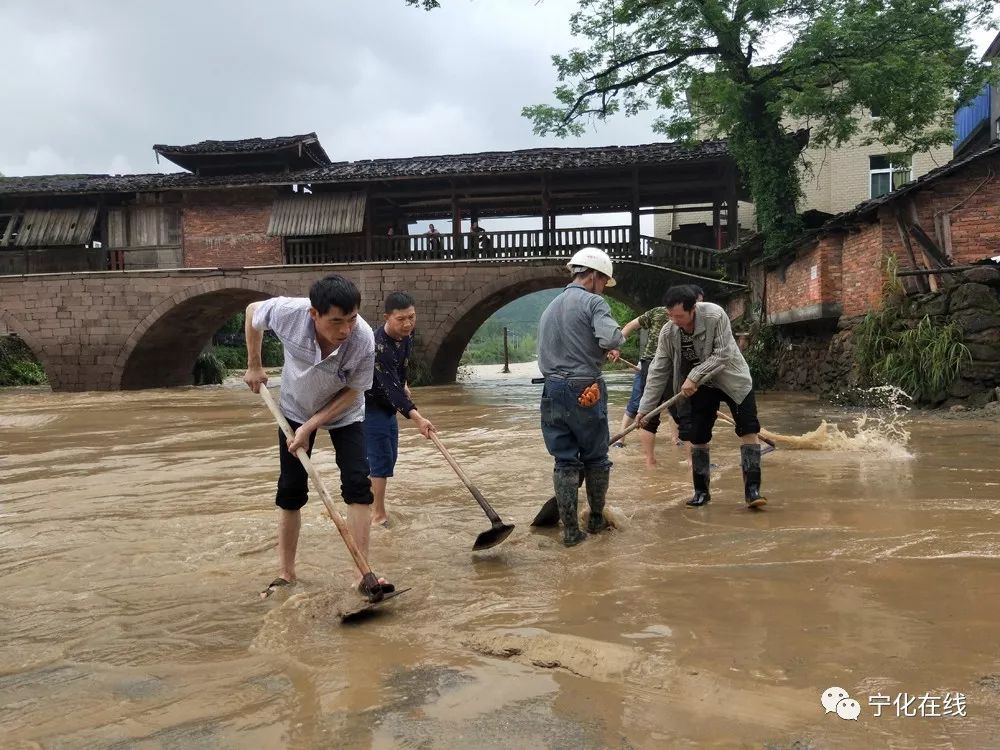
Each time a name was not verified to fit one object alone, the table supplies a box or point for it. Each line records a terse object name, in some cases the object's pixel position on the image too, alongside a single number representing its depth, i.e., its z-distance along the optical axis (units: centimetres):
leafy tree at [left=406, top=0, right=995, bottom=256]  1294
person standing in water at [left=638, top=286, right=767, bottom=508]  429
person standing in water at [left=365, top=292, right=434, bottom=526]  420
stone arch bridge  1783
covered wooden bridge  1811
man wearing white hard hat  370
